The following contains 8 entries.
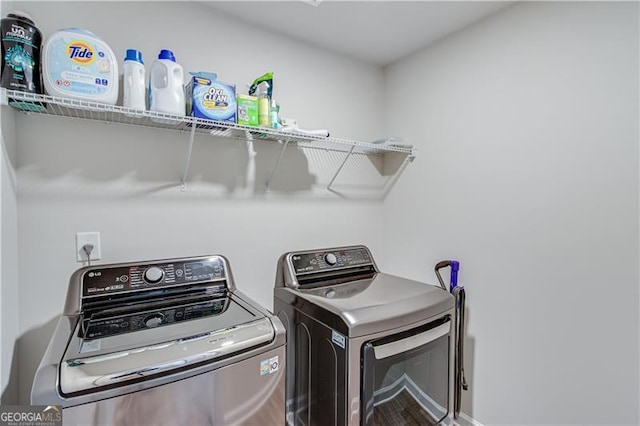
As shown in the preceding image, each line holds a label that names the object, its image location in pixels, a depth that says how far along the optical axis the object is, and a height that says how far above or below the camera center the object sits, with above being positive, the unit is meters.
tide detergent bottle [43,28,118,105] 1.09 +0.51
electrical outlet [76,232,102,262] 1.36 -0.15
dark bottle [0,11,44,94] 1.04 +0.53
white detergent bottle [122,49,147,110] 1.26 +0.51
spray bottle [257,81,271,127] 1.55 +0.50
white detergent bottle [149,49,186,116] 1.29 +0.52
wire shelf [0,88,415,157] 1.09 +0.38
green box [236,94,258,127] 1.49 +0.47
